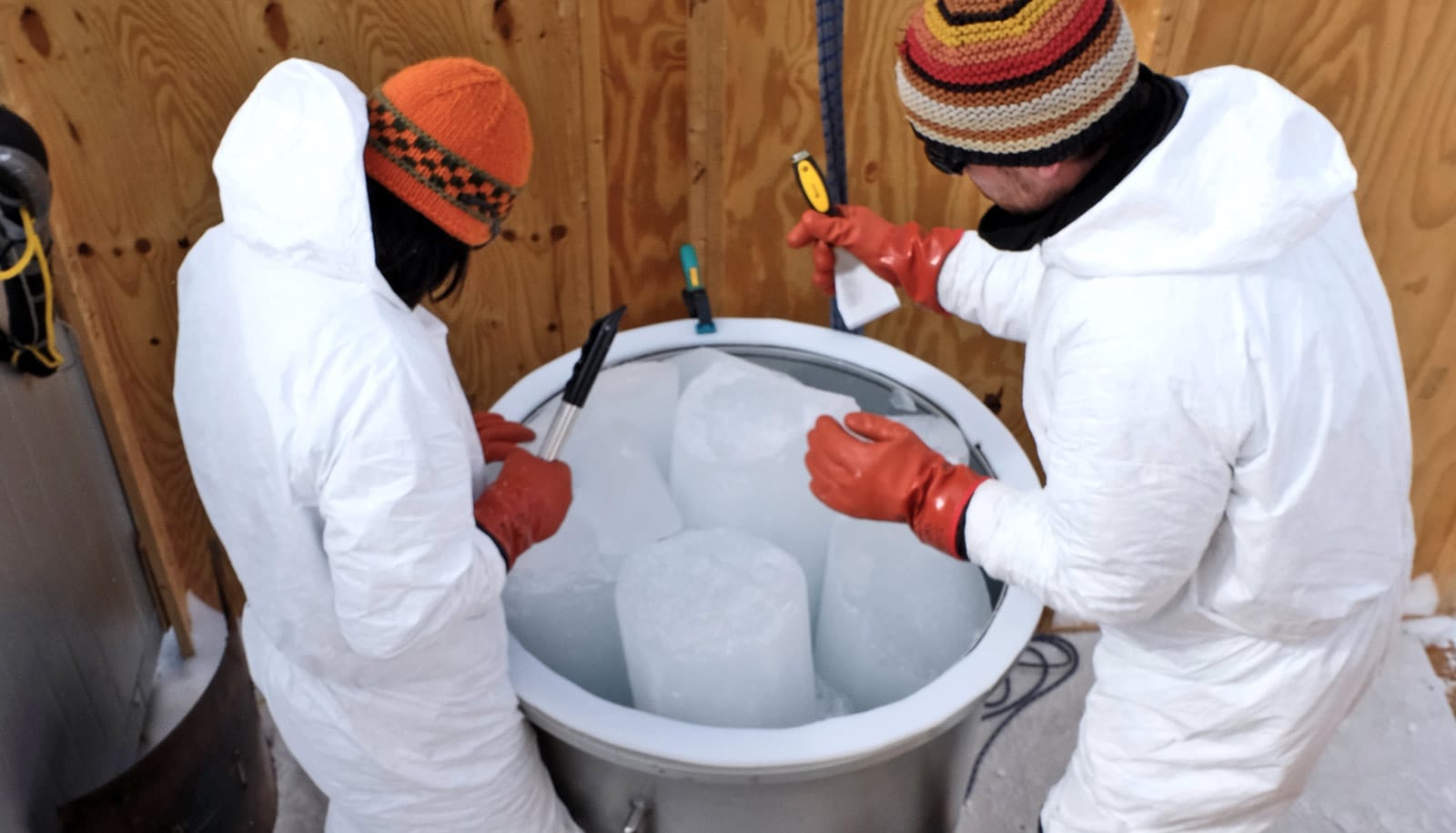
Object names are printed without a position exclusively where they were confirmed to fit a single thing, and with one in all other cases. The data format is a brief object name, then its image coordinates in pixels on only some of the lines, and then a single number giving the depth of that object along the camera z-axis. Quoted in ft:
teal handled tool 5.08
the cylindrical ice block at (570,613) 4.33
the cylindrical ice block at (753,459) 4.61
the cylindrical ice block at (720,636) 3.88
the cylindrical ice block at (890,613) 4.28
